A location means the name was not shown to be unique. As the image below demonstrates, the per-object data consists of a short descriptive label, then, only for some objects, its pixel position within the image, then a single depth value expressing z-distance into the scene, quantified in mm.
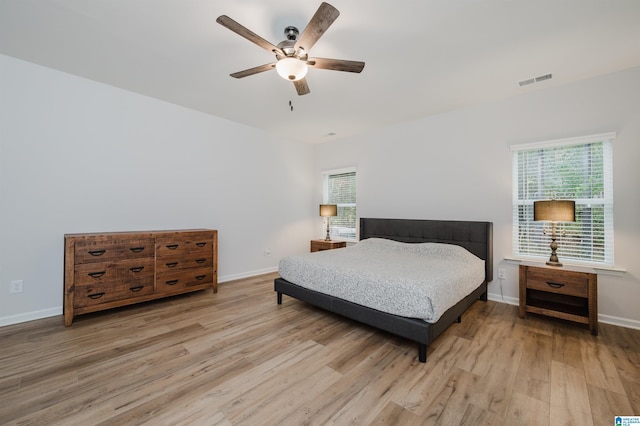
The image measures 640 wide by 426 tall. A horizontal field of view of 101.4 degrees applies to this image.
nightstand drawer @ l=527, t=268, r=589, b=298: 2547
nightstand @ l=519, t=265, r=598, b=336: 2484
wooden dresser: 2650
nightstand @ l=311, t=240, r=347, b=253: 4816
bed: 2107
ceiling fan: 1732
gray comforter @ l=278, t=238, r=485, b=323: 2139
